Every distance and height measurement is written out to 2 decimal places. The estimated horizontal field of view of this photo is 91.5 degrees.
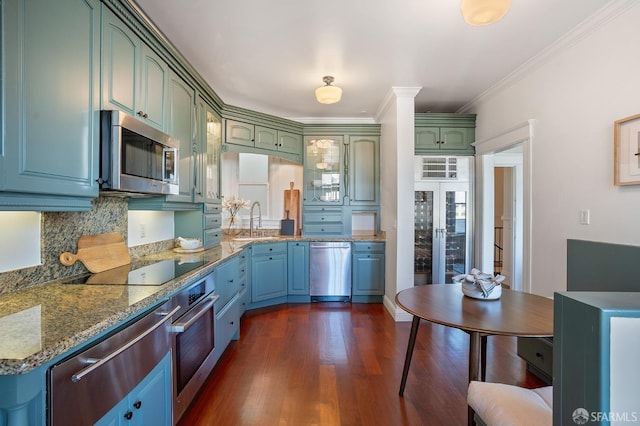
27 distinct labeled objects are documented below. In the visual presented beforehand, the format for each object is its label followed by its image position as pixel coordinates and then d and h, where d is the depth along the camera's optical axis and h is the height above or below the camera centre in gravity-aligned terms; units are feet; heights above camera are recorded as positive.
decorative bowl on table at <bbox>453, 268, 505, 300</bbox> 6.22 -1.50
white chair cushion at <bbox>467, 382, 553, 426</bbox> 3.46 -2.30
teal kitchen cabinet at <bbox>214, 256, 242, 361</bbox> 7.79 -2.56
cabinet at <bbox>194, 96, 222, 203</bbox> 9.41 +1.85
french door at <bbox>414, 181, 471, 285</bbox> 13.20 -0.58
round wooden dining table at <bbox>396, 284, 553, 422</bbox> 4.81 -1.75
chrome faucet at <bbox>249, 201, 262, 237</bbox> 13.78 -0.28
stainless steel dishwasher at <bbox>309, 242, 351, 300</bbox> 13.58 -2.48
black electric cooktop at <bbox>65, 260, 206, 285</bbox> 5.32 -1.22
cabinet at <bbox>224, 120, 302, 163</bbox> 12.08 +2.96
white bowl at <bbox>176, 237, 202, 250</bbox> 9.08 -0.97
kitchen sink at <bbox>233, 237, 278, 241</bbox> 12.90 -1.17
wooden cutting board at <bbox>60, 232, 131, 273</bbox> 5.83 -0.87
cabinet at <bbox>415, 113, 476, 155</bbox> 13.28 +3.36
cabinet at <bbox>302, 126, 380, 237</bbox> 14.48 +1.66
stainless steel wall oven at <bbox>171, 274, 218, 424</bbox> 5.44 -2.57
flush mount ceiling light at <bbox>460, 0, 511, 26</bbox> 5.37 +3.57
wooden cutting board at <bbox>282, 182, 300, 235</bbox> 14.70 +0.29
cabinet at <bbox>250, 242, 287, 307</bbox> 12.28 -2.55
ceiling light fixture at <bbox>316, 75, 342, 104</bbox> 10.03 +3.83
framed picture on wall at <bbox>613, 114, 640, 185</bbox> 6.47 +1.35
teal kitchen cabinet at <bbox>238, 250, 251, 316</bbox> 10.44 -2.47
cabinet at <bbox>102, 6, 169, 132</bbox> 5.35 +2.65
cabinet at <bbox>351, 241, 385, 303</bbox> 13.60 -2.45
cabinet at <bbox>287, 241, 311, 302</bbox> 13.50 -2.51
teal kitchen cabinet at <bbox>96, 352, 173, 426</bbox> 3.81 -2.65
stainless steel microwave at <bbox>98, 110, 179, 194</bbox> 5.17 +1.02
